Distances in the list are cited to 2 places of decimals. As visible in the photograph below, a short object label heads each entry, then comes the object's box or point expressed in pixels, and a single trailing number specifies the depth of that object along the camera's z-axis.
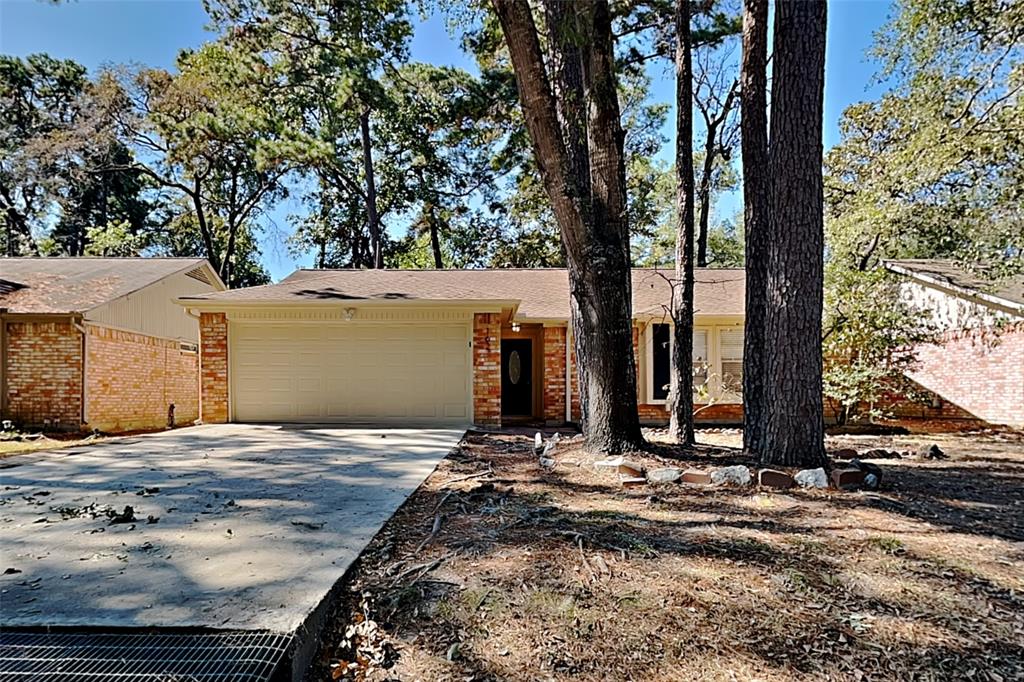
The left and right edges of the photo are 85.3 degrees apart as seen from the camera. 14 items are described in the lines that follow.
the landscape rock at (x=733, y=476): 4.50
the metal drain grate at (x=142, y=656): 1.86
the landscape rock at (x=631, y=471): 4.73
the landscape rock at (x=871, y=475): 4.42
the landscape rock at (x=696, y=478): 4.63
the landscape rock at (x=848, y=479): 4.38
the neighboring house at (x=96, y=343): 10.56
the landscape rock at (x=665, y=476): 4.68
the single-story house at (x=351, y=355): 9.98
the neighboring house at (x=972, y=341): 10.30
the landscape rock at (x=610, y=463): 4.99
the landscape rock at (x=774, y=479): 4.33
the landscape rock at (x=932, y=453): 6.45
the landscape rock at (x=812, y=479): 4.35
